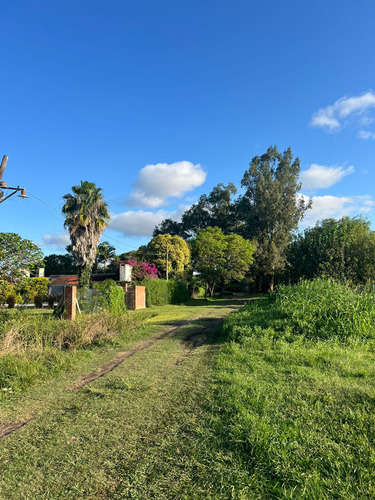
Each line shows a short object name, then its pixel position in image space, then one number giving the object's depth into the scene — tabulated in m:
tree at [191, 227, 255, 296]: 34.28
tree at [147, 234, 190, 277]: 37.19
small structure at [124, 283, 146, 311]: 21.94
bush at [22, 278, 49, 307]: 26.69
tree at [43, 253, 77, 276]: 55.69
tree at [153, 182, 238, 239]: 50.12
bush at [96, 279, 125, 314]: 15.34
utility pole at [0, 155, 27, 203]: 11.21
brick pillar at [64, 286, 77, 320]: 12.92
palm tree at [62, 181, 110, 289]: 25.38
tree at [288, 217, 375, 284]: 17.66
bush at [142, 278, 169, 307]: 25.22
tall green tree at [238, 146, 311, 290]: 38.31
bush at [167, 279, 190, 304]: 29.70
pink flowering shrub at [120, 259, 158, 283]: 28.80
